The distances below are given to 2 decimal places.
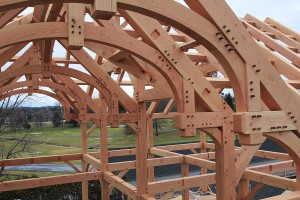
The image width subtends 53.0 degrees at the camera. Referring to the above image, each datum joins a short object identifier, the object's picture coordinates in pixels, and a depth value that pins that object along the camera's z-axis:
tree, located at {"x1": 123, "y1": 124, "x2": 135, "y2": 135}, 29.83
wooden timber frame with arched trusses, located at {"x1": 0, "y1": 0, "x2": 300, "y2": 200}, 2.46
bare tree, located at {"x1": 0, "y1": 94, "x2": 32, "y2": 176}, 11.48
